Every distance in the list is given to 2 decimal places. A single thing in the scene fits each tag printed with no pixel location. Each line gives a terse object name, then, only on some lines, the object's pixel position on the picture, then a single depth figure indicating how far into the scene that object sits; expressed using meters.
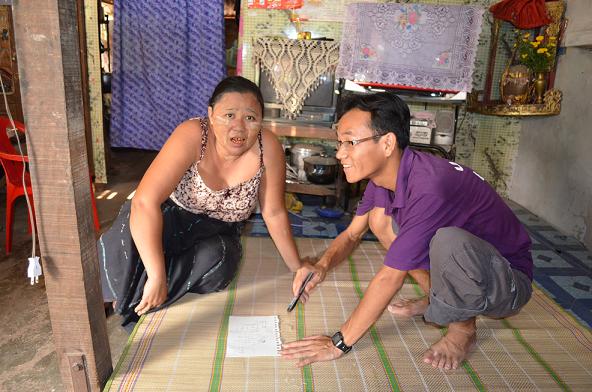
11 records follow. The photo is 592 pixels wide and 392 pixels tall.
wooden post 1.03
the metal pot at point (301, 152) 4.13
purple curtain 4.32
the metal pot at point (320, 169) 3.90
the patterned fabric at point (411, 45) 4.18
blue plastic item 3.78
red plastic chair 2.79
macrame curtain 4.39
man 1.41
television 4.43
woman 1.68
